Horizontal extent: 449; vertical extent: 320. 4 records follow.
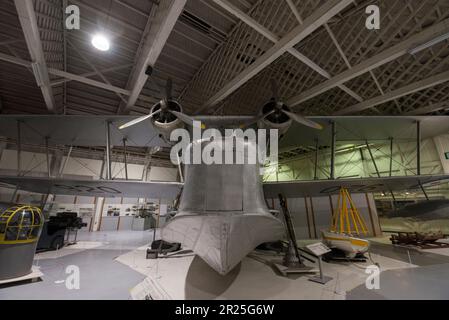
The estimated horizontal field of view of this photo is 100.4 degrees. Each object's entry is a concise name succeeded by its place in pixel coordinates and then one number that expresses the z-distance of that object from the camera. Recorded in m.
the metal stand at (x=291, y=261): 4.01
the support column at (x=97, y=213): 14.40
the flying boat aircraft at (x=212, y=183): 2.78
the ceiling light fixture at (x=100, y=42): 5.42
